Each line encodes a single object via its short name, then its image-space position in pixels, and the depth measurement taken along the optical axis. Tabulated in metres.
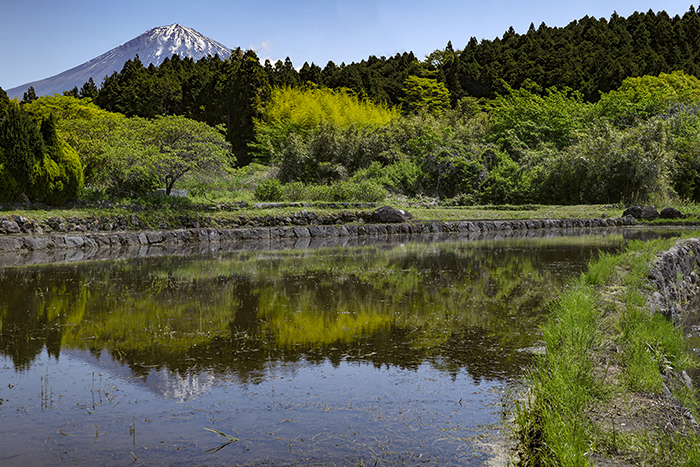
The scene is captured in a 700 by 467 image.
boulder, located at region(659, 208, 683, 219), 19.75
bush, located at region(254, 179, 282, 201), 20.61
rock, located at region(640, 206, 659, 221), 19.94
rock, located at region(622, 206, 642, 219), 20.22
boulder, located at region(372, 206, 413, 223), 18.89
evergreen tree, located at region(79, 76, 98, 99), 53.03
